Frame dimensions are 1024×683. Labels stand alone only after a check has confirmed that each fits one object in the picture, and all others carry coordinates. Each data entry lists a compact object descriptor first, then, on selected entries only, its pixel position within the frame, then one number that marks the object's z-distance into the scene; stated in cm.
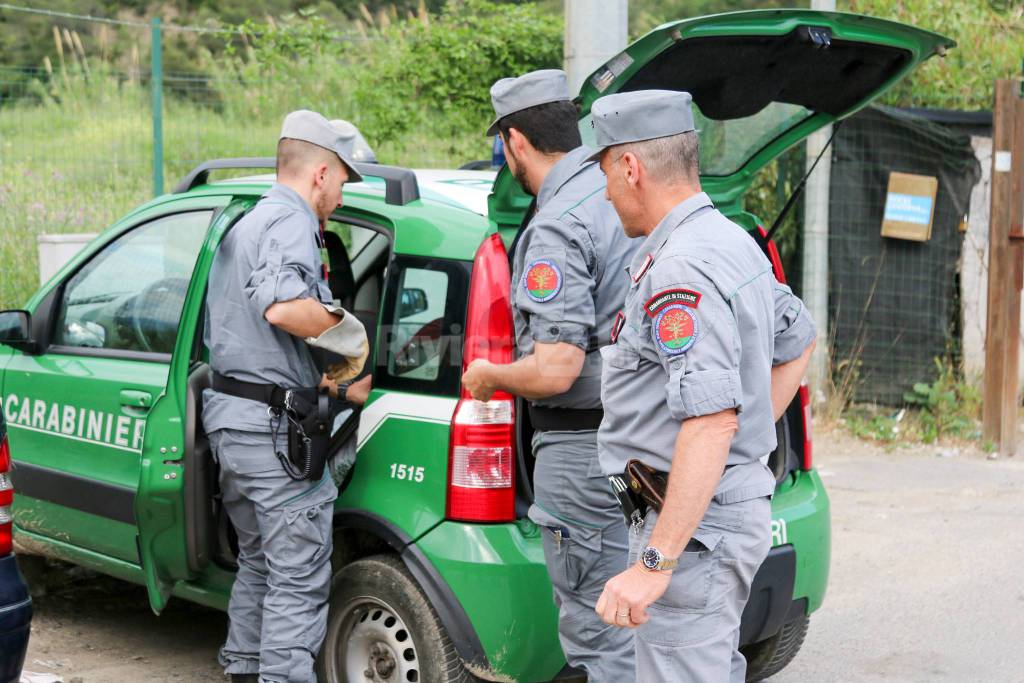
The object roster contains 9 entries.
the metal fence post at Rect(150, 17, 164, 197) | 840
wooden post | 743
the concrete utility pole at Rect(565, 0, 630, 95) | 545
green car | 330
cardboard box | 809
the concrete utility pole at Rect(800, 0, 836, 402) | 823
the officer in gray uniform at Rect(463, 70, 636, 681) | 314
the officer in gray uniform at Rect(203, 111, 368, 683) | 354
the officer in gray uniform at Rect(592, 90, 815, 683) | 249
